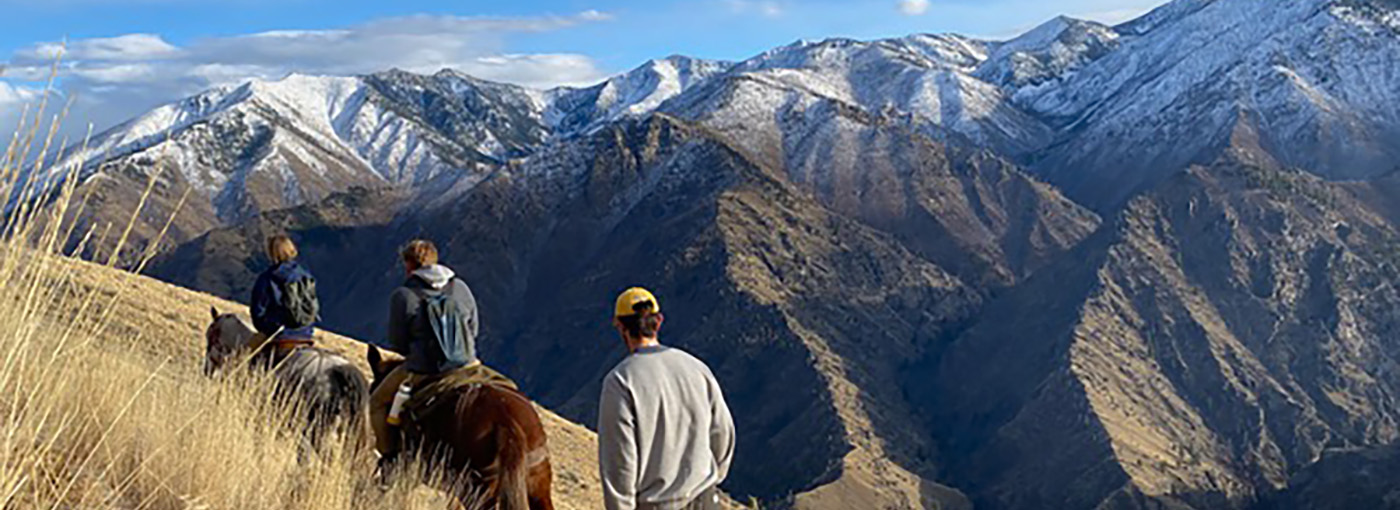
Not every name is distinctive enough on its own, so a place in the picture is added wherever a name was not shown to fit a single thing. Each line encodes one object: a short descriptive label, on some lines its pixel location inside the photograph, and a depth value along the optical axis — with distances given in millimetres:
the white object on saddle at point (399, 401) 9117
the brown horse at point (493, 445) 8430
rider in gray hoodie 8945
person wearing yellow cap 6934
